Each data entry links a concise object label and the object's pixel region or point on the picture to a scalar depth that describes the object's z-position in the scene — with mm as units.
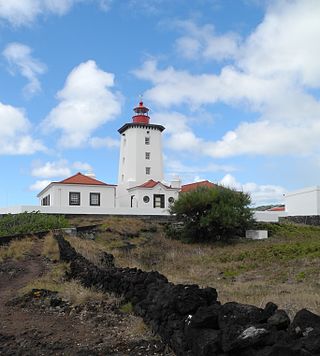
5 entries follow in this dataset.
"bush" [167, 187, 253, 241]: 31391
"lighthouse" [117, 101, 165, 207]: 47562
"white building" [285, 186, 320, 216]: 40094
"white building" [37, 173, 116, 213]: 41894
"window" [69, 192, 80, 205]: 42094
